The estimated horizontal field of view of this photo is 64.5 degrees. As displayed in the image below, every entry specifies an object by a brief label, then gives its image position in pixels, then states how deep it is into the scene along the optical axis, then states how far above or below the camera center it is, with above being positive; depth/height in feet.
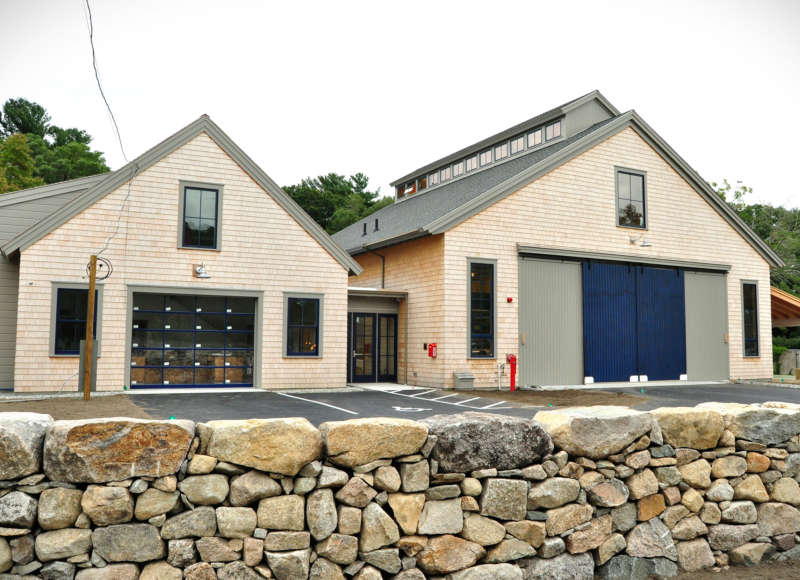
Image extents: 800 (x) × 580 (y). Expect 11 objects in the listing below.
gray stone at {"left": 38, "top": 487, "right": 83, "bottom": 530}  11.79 -3.21
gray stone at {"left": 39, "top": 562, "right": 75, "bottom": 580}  11.78 -4.38
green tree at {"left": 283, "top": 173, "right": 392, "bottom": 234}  156.46 +37.08
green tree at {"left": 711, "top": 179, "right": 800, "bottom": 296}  118.73 +21.52
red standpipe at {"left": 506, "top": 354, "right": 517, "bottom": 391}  56.59 -2.36
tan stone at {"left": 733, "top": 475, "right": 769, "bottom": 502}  17.70 -4.09
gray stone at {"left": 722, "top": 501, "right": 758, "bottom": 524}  17.40 -4.68
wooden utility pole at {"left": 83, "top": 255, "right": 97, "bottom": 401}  41.73 -0.19
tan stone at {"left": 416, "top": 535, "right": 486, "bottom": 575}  13.89 -4.75
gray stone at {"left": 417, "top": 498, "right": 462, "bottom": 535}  13.93 -3.93
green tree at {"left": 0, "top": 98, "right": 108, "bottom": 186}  137.28 +44.31
